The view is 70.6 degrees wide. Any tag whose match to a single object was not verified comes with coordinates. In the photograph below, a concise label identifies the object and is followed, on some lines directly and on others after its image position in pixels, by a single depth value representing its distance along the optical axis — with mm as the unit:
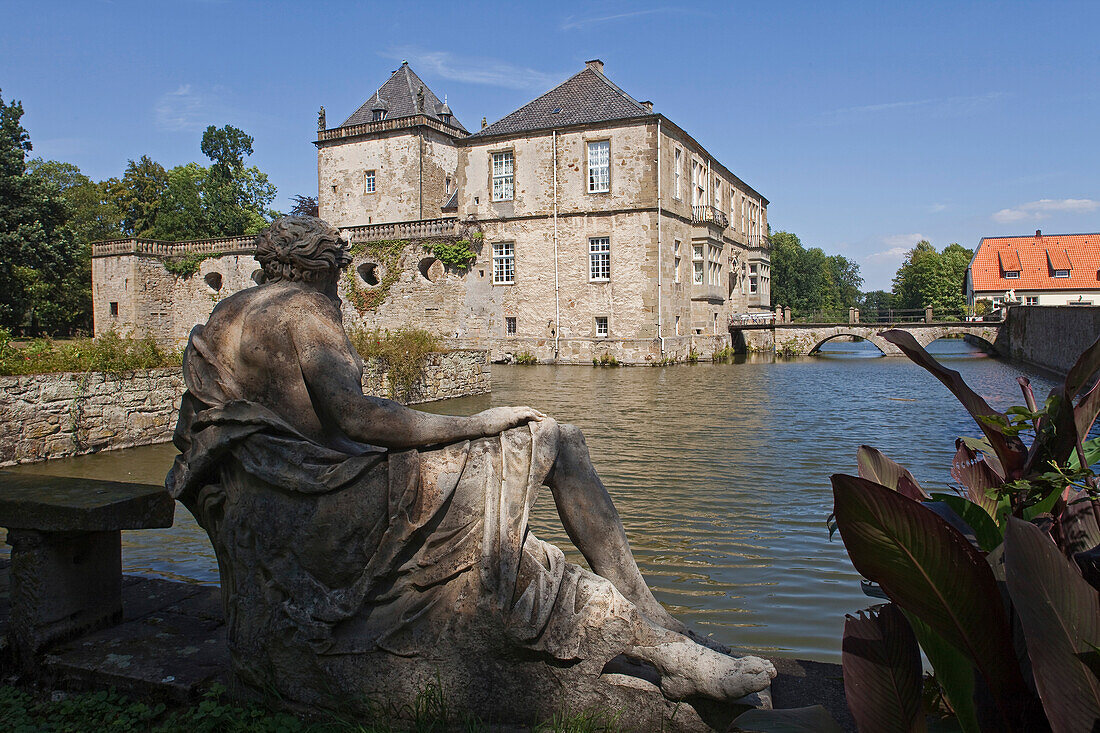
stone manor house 32281
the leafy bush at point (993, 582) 1271
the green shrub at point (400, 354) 15711
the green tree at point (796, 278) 81812
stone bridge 37938
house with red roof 57469
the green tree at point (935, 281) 74188
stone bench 2986
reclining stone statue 2441
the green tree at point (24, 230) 32281
